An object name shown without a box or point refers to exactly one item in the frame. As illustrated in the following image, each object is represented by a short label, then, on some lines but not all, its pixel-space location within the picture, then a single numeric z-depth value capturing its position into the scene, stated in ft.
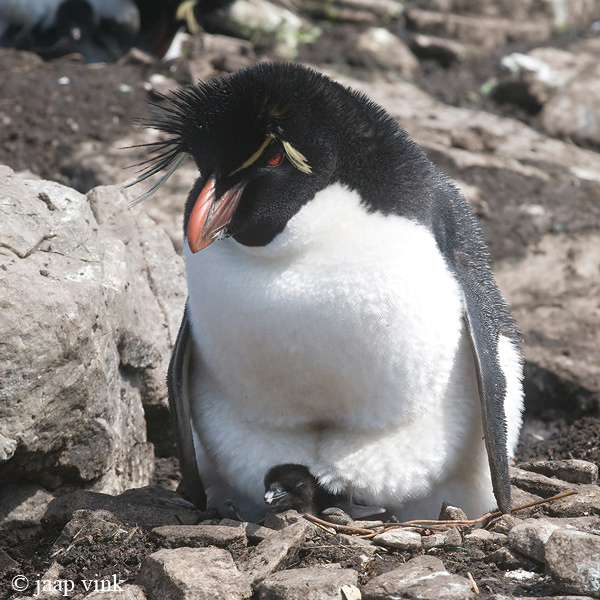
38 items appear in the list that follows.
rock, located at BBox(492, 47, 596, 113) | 52.31
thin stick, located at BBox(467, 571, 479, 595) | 15.02
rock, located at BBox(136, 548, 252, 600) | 14.79
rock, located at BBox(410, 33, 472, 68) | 56.90
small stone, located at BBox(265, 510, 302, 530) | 18.16
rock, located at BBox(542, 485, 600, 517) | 19.63
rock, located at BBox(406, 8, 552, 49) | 59.11
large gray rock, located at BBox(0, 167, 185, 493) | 18.29
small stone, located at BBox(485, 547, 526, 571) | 16.31
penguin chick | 19.07
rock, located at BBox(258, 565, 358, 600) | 14.56
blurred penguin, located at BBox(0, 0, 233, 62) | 50.29
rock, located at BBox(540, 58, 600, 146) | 49.93
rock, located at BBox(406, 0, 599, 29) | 60.08
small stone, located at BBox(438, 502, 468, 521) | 18.83
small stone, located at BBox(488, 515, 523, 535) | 18.74
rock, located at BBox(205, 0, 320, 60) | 54.54
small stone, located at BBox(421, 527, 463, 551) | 17.39
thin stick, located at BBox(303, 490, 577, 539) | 18.19
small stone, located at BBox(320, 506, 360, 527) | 18.84
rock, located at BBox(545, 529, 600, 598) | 14.32
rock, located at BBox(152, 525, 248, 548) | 17.13
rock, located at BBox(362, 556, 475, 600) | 14.39
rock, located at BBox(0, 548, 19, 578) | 17.12
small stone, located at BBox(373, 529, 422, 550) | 17.31
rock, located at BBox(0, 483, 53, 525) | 19.97
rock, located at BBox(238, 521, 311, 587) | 15.81
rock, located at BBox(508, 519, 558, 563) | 16.11
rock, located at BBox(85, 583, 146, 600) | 14.84
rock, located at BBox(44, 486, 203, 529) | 18.71
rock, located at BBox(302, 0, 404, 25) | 59.67
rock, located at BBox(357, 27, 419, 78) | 55.01
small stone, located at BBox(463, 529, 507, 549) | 17.35
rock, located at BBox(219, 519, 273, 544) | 17.58
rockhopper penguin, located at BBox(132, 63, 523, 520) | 17.90
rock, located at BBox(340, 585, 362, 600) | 14.78
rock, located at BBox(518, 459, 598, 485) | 22.50
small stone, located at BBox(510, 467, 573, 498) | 21.57
